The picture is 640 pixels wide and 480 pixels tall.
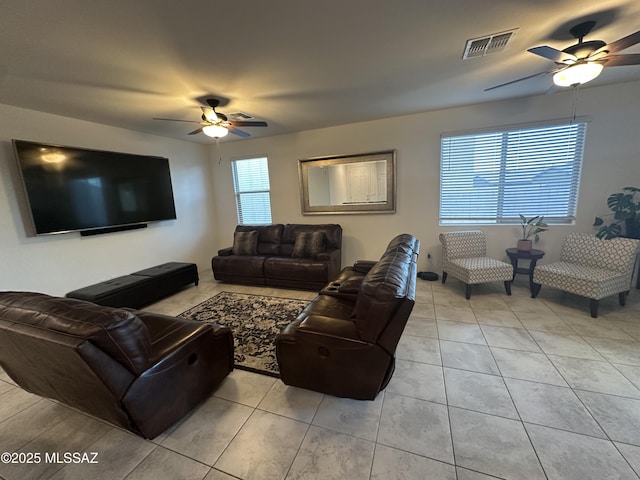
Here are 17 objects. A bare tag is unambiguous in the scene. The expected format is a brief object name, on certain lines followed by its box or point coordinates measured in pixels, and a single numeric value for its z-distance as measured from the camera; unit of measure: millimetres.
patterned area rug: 2268
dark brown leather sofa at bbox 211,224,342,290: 3875
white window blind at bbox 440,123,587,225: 3445
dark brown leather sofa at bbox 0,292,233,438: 1205
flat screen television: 2916
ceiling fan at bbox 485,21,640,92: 1842
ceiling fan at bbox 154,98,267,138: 2860
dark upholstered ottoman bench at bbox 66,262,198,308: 3062
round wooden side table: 3334
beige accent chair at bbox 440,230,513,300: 3262
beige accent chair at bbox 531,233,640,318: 2701
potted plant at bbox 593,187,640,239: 3045
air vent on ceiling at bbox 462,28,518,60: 1961
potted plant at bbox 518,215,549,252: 3496
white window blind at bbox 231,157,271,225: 5129
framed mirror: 4262
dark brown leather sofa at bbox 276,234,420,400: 1495
